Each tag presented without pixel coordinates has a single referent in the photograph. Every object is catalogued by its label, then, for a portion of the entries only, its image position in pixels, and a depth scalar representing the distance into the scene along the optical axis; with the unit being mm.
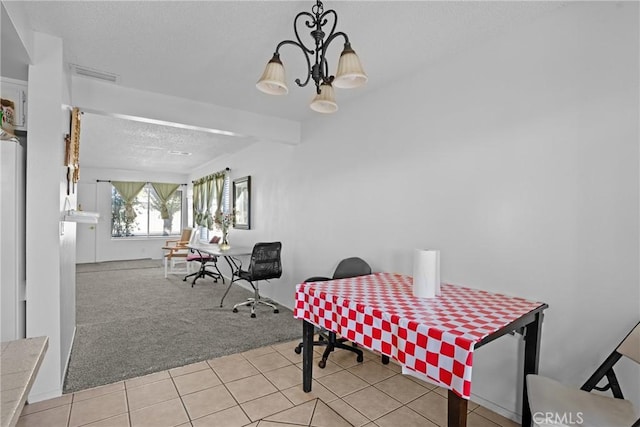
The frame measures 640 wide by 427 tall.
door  8000
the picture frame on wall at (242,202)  5496
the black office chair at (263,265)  3959
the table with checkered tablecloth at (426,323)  1346
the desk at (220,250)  4594
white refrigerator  1969
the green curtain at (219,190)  6540
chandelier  1592
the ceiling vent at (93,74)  2652
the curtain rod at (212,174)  6336
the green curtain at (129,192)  8465
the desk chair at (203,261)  6074
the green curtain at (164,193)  8969
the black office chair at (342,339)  2801
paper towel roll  1922
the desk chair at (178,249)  6639
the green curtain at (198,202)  7825
